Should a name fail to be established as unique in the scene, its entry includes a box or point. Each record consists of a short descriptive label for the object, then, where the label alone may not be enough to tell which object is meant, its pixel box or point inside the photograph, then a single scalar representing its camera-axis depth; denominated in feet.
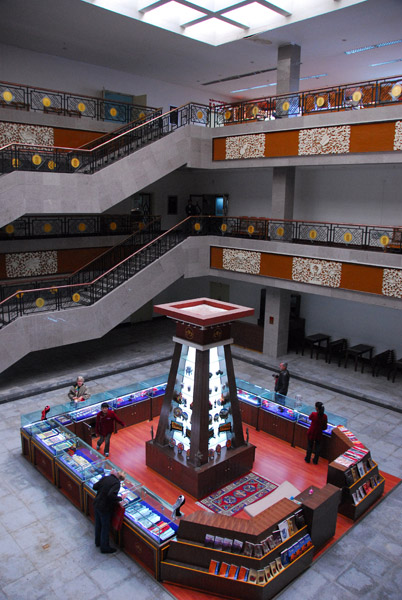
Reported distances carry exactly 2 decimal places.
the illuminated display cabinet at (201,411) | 31.68
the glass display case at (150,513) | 25.14
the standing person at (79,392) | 38.88
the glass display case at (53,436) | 32.52
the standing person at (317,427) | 34.45
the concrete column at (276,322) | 58.39
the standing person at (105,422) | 34.73
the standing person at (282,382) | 41.78
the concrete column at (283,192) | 55.31
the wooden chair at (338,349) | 58.18
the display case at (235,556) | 23.26
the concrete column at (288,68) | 54.54
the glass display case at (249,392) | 41.78
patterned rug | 30.53
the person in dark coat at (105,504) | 25.55
